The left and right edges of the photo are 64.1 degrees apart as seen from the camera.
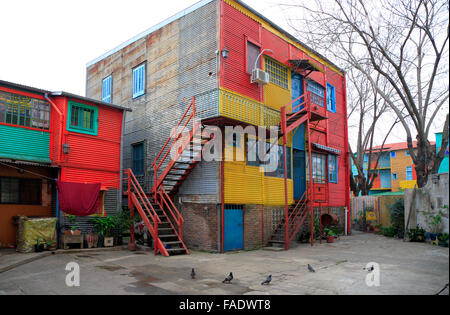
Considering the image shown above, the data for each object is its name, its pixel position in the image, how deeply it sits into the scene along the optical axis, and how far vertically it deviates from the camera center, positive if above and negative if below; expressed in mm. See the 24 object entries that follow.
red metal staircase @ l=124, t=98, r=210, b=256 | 12633 +470
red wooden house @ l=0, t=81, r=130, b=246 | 12820 +1659
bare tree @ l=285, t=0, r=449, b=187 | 12758 +5376
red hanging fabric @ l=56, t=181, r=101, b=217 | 12680 -121
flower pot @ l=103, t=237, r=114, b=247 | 13659 -1797
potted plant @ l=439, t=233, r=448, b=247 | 14420 -1870
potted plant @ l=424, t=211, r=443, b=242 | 15480 -1276
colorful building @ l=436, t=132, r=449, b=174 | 36456 +3311
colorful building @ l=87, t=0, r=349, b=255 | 13453 +3291
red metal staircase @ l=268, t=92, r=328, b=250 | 14625 -90
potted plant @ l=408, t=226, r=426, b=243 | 16453 -1885
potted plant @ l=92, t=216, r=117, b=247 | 13617 -1304
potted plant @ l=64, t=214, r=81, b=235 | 12768 -1175
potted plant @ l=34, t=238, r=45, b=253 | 11969 -1721
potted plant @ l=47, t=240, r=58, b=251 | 12234 -1719
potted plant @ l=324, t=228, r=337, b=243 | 16562 -1973
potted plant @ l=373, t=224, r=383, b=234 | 21417 -2047
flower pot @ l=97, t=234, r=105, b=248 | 13515 -1713
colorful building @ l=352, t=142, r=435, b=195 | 46006 +3174
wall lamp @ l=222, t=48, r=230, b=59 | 13648 +5331
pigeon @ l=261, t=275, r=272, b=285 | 7754 -1845
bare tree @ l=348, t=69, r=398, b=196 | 24656 +4570
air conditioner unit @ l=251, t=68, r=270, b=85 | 14484 +4757
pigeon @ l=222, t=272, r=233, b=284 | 7897 -1851
